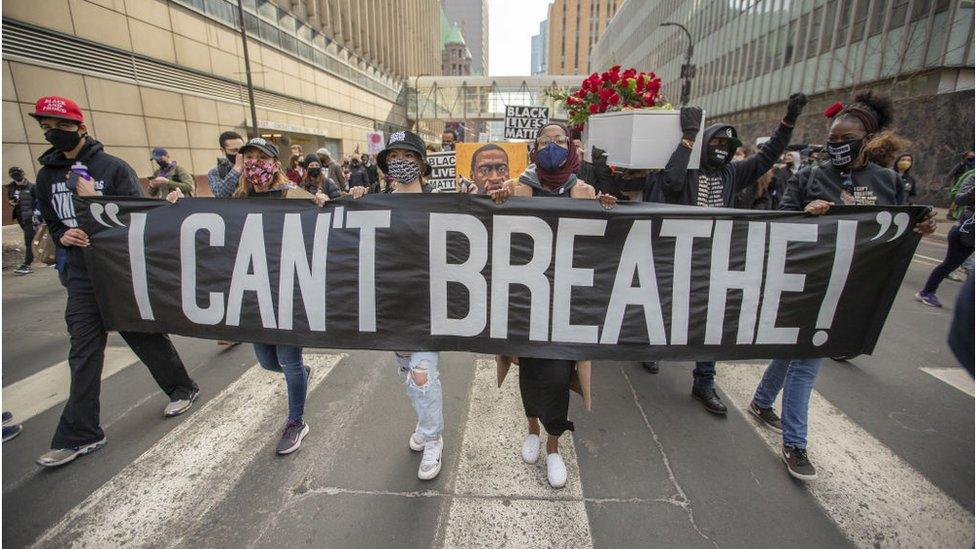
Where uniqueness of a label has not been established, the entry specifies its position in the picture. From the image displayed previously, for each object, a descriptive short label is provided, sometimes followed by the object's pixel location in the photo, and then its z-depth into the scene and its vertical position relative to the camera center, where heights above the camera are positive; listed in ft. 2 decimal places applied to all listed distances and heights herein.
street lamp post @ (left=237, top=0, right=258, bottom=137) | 54.86 +10.68
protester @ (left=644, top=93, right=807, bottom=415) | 10.46 +0.02
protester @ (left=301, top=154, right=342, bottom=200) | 23.76 -0.08
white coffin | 10.68 +0.87
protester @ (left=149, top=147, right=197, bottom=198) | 21.16 -0.08
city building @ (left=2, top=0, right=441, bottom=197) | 37.52 +12.26
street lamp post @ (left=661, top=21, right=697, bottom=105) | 54.47 +12.86
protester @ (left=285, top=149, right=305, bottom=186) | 24.95 +0.33
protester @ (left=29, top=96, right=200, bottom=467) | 9.01 -1.28
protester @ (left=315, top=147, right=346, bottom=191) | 29.50 +0.49
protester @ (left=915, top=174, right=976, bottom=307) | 18.35 -3.22
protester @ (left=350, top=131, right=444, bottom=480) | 8.39 -3.80
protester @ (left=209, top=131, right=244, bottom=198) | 10.94 +0.12
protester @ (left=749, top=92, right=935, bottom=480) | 8.63 -0.19
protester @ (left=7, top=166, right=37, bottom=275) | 26.71 -2.24
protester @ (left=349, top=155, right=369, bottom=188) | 44.27 -0.24
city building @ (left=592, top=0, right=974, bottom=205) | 48.39 +17.48
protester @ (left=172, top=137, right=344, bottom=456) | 9.21 -3.67
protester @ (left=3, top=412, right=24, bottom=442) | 9.80 -5.72
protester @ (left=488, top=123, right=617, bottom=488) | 8.21 -3.68
